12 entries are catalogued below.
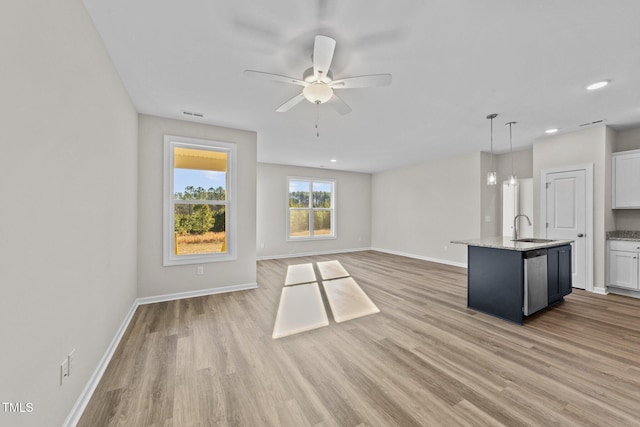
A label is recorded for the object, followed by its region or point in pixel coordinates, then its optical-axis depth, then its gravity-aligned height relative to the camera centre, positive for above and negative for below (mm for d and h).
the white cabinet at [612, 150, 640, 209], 4000 +556
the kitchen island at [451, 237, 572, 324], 3031 -794
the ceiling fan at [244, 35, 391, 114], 1924 +1134
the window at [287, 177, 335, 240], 7660 +138
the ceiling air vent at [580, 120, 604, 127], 3932 +1432
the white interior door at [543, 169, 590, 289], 4309 +38
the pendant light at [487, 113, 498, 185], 3453 +484
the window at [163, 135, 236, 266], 3826 +190
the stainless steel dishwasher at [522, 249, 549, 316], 3035 -830
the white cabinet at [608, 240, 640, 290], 3904 -774
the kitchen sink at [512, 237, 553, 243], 3725 -389
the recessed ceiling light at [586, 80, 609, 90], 2750 +1423
